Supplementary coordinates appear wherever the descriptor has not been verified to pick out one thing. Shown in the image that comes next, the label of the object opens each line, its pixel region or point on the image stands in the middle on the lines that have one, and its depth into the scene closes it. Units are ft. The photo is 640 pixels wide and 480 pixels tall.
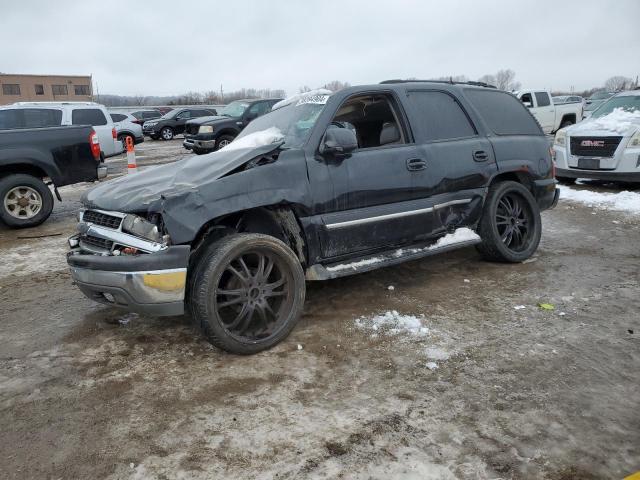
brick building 203.72
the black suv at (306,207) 10.57
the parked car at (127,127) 64.75
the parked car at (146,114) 97.14
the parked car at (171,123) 80.94
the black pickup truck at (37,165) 23.39
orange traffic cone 29.07
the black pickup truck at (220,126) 50.08
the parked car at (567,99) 66.84
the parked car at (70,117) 37.88
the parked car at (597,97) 87.23
